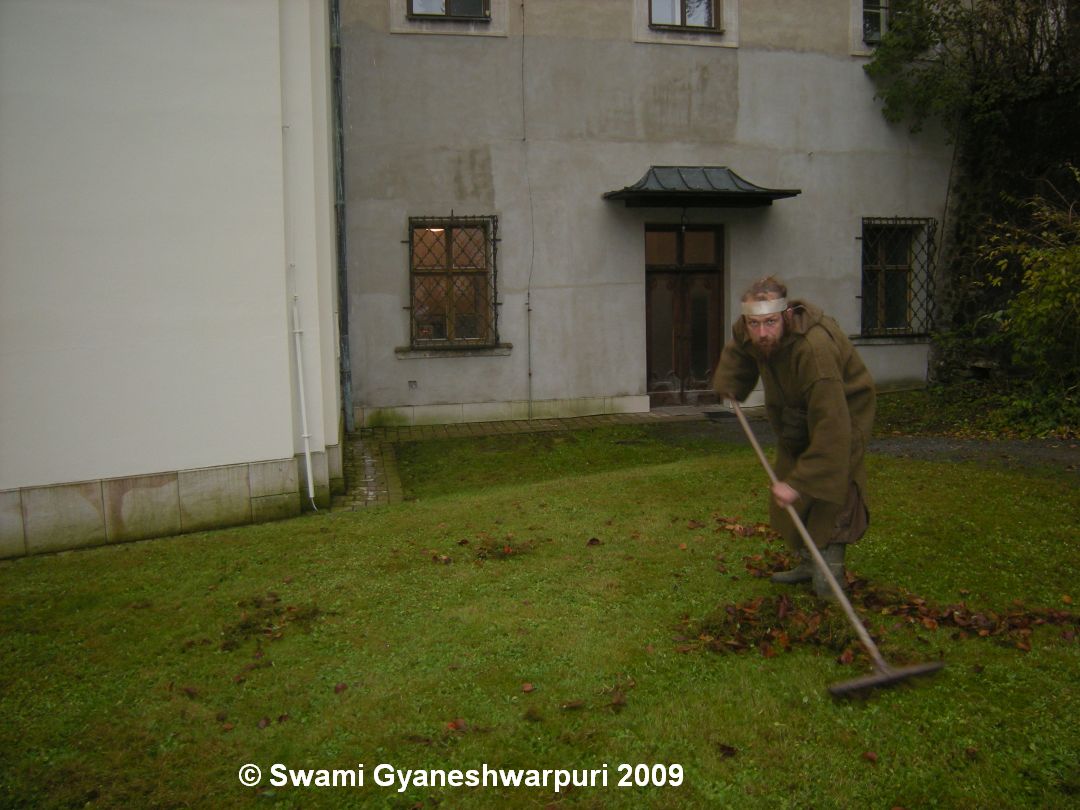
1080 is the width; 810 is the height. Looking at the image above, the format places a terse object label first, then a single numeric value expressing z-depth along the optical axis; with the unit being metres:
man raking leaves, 4.32
